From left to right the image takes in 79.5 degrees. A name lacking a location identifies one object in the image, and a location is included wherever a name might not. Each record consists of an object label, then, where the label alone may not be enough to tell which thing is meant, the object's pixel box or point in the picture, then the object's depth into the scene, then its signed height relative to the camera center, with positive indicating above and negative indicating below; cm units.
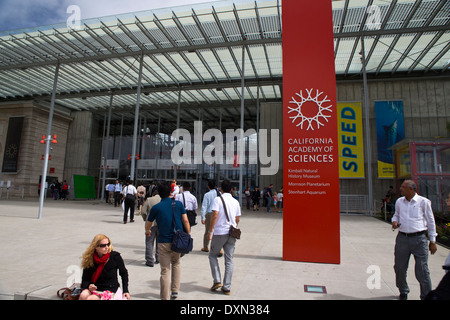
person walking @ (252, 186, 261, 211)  1844 -78
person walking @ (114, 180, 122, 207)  1725 -68
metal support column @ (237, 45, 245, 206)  1485 +523
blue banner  1858 +415
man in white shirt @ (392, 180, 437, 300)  369 -66
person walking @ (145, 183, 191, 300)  364 -67
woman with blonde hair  295 -96
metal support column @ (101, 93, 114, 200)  2437 +298
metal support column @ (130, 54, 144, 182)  1628 +486
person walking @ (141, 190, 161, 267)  543 -136
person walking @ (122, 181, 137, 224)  1070 -60
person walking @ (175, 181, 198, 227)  626 -40
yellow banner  1873 +260
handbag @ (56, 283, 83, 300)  281 -119
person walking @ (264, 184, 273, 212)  1769 -53
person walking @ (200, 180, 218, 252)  648 -43
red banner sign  583 +116
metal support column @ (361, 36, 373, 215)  1565 +227
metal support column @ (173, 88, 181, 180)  2212 +570
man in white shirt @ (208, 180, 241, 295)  407 -80
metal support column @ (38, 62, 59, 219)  1139 +24
